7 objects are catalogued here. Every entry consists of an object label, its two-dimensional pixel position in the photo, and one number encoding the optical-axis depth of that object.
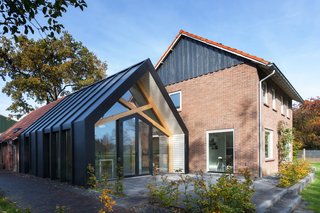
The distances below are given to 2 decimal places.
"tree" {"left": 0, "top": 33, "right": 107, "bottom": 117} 27.61
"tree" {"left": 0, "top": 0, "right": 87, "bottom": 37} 4.55
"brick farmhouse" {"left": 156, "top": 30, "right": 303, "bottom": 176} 12.62
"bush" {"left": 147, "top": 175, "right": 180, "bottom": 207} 6.78
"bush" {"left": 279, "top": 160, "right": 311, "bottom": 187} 9.89
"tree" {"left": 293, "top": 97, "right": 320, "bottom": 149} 33.88
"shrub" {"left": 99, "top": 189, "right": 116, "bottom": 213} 5.06
